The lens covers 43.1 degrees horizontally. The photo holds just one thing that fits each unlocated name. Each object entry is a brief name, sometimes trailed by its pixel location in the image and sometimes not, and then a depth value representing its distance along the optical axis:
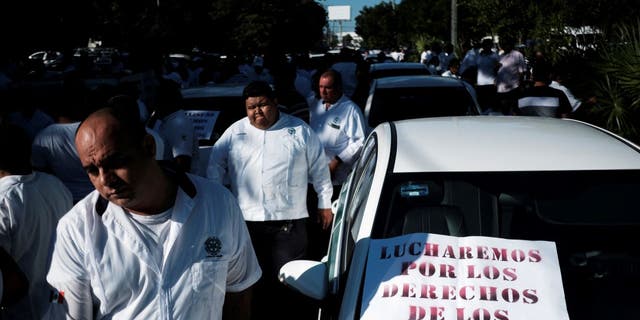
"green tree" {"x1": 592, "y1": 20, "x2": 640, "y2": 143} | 8.34
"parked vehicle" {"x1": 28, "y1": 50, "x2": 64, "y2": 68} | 43.63
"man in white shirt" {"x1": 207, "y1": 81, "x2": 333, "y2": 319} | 5.35
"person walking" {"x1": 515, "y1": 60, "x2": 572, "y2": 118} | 8.27
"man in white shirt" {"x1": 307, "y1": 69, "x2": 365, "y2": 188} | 7.25
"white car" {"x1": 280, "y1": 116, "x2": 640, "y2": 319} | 3.28
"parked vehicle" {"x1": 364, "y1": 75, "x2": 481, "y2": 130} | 8.72
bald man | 2.57
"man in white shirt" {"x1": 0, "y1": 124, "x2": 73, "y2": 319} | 3.81
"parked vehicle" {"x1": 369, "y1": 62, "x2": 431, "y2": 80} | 14.53
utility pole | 29.27
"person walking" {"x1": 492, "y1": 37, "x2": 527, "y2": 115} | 14.99
